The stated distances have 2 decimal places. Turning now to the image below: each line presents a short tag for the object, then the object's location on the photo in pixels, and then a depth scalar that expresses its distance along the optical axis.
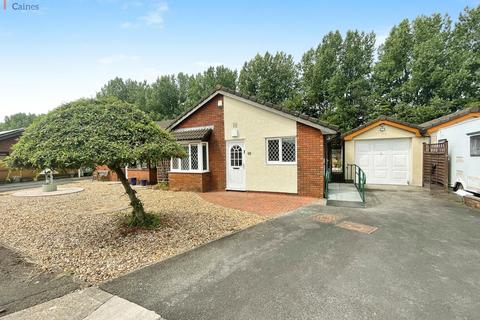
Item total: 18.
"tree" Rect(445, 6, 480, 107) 18.00
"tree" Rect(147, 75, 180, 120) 33.47
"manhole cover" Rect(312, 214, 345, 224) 5.84
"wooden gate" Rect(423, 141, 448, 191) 9.40
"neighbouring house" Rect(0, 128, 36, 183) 18.52
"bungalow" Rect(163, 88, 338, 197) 8.83
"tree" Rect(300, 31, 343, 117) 23.03
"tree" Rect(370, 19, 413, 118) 20.45
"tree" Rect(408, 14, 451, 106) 18.84
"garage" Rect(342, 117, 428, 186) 11.15
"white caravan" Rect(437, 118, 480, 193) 7.78
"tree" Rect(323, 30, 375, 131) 21.23
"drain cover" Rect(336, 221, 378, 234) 5.13
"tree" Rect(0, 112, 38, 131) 69.56
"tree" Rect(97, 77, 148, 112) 39.00
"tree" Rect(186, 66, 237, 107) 30.12
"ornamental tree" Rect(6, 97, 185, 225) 3.93
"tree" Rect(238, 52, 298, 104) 26.98
